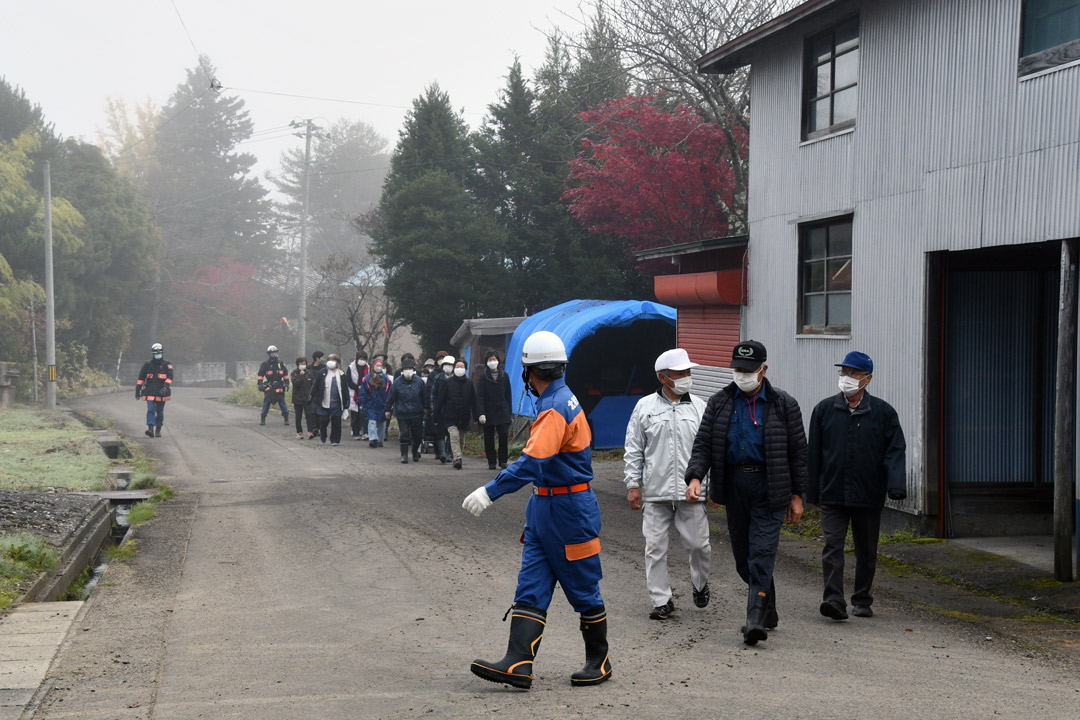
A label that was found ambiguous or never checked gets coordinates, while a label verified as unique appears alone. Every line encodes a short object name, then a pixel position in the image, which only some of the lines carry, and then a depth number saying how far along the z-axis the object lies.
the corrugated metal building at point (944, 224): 9.45
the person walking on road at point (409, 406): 18.84
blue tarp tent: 21.56
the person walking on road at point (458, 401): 18.30
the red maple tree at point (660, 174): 23.53
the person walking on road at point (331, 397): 21.72
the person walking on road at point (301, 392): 23.69
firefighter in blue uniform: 5.62
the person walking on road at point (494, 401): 17.83
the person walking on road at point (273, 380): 27.30
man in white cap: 7.57
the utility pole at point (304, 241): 40.22
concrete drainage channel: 8.35
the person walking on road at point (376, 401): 21.42
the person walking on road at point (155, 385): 22.55
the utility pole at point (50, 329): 31.81
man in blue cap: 7.47
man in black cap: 6.82
